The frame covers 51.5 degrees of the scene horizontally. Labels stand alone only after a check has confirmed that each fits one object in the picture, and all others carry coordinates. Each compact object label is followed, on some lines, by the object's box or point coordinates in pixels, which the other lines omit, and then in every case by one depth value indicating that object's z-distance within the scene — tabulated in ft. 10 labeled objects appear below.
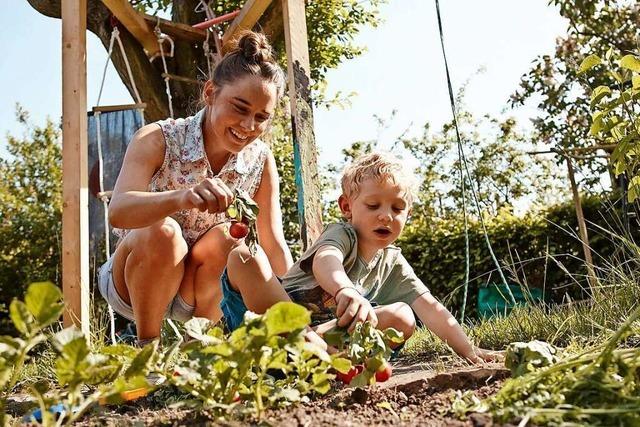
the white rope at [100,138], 13.08
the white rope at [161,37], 13.84
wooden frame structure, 9.52
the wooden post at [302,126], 9.54
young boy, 5.97
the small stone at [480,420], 2.76
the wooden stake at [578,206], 15.43
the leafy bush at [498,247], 19.98
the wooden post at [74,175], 9.48
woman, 7.30
